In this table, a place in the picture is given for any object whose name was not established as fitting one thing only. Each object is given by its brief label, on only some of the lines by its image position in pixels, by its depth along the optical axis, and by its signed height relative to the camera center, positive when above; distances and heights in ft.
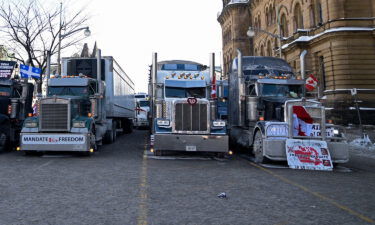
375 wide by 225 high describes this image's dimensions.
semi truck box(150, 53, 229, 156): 37.65 -0.30
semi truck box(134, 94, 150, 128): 117.80 +2.31
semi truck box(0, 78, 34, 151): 45.60 +2.51
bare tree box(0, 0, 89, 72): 87.20 +24.37
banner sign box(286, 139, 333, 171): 32.99 -3.10
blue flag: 65.51 +10.61
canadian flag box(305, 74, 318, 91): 42.14 +4.92
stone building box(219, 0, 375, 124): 88.28 +18.62
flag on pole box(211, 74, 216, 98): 42.16 +4.53
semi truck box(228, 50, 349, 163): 34.12 +1.28
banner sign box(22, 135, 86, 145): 38.93 -1.61
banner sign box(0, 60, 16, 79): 63.25 +10.59
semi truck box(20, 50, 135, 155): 39.09 +1.94
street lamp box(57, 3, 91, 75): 81.10 +22.26
